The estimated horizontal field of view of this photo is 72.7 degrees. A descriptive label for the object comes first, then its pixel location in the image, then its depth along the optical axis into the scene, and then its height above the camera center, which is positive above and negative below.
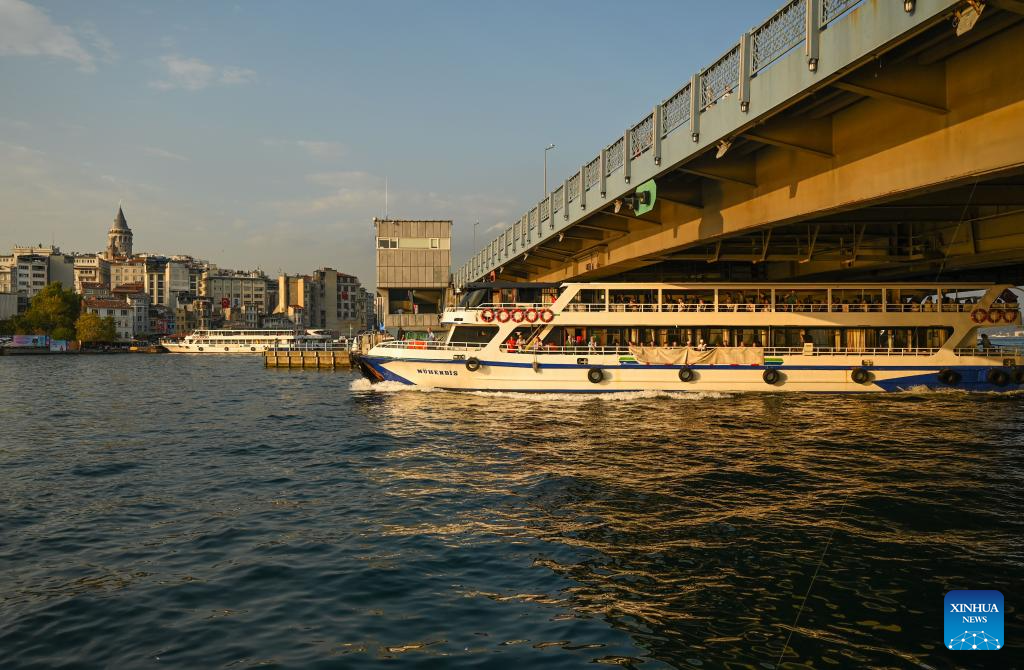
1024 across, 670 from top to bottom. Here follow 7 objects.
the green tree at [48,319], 129.12 +3.26
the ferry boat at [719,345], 34.84 -0.45
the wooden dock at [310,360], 70.62 -2.45
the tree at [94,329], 130.38 +1.35
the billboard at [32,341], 122.50 -0.86
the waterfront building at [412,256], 91.88 +10.62
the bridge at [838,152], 11.62 +4.45
